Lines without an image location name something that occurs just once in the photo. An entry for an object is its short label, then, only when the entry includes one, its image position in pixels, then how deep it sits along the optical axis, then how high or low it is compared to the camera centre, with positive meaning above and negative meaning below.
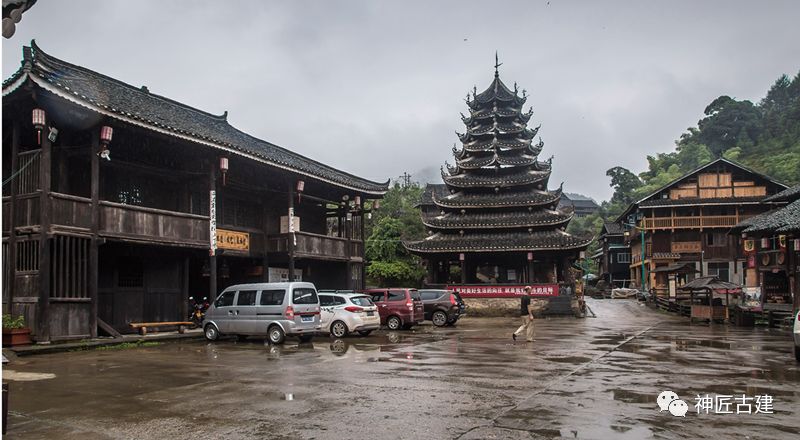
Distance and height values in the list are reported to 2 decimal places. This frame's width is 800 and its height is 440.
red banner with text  37.16 -2.39
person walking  17.70 -1.92
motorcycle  21.81 -2.07
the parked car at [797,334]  12.14 -1.72
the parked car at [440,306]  25.73 -2.28
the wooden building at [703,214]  49.16 +2.99
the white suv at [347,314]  18.59 -1.85
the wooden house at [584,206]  120.06 +9.24
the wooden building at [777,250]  22.81 -0.05
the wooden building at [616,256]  68.56 -0.60
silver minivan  16.52 -1.59
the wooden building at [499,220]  38.16 +2.14
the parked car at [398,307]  22.30 -2.00
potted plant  14.05 -1.72
